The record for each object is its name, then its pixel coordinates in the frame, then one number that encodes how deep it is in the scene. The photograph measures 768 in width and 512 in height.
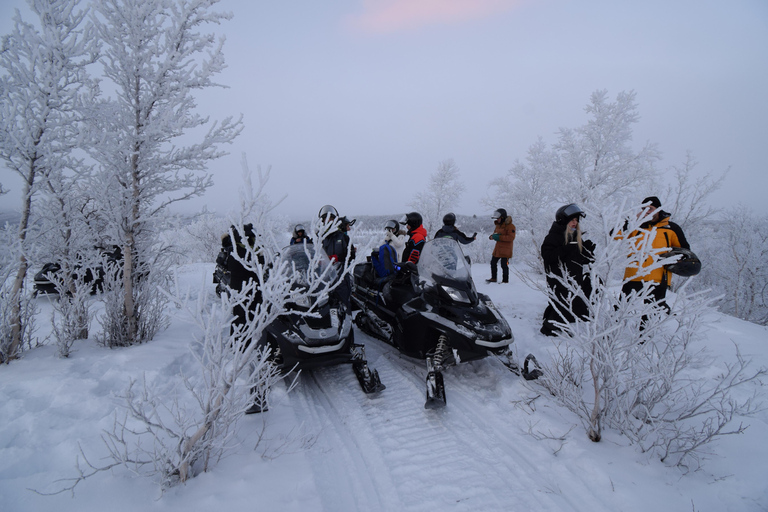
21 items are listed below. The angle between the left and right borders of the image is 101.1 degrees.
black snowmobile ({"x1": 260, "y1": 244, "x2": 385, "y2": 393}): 3.48
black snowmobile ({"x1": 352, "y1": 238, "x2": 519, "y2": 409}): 3.46
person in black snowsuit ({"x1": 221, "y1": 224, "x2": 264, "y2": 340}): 4.15
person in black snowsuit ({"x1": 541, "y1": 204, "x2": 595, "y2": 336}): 4.47
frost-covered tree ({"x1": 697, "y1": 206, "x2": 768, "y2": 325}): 18.00
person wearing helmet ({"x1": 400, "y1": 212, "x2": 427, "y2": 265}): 5.95
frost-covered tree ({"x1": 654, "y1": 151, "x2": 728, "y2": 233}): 11.02
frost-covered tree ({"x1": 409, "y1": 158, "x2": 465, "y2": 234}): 18.64
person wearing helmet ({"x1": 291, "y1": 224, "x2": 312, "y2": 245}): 6.01
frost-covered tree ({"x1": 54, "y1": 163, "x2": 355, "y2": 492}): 2.04
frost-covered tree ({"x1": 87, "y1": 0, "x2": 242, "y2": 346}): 3.77
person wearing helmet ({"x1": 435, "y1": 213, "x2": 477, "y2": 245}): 6.91
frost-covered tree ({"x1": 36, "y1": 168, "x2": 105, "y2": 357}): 3.80
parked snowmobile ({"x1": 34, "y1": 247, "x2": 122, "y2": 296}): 6.89
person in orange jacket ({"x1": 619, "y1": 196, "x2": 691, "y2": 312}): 4.08
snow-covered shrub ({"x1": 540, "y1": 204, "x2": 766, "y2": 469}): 2.33
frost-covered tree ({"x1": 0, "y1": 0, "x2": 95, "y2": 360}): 3.32
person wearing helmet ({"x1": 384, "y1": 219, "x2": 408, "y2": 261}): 5.31
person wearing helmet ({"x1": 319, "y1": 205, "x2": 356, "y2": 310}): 5.17
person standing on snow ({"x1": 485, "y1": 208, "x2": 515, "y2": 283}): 8.81
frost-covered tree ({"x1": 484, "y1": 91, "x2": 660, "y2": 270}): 10.64
